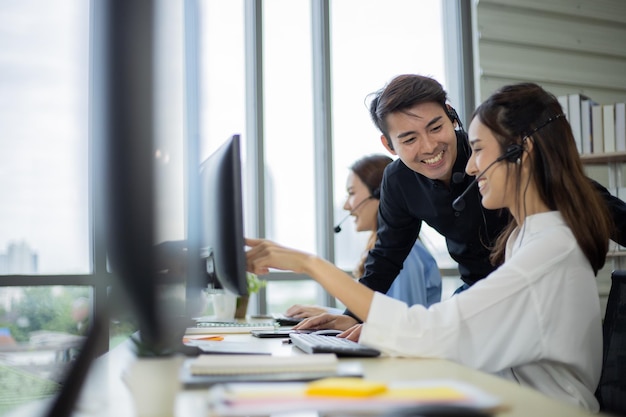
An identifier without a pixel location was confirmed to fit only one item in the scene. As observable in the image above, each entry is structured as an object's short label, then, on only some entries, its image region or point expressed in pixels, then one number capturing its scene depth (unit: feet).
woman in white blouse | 3.68
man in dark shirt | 6.38
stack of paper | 2.11
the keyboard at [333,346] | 3.79
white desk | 2.36
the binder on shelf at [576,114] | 11.19
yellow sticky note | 2.33
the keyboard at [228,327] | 5.86
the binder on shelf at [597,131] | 11.09
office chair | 4.34
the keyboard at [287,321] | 6.47
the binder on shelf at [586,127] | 11.15
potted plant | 7.98
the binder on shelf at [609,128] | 11.00
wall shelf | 10.90
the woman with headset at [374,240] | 8.27
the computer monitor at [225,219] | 3.67
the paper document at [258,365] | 3.03
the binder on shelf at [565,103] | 11.30
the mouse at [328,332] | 5.00
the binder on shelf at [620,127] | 10.84
